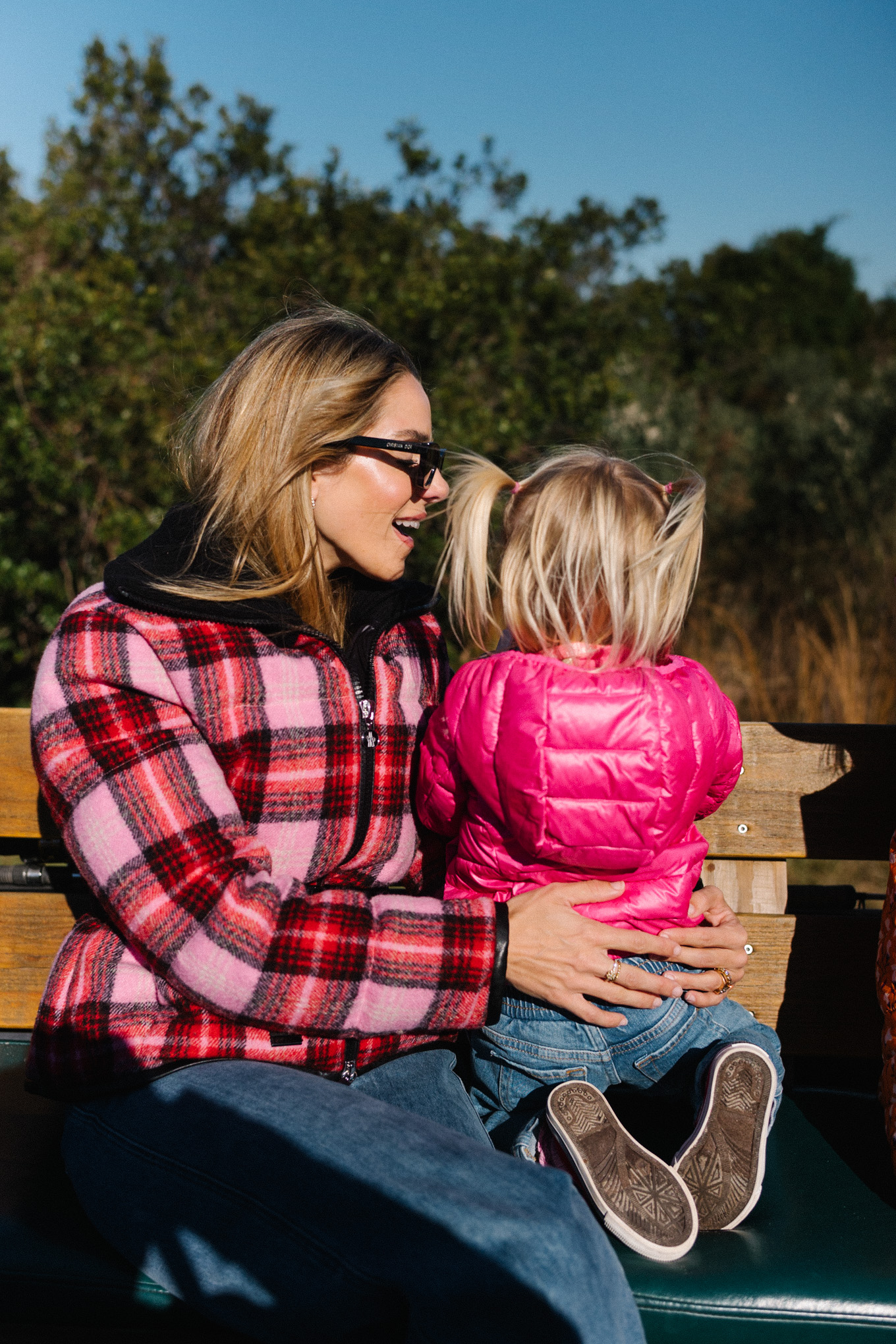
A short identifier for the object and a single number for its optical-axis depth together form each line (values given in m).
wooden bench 1.45
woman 1.34
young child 1.62
